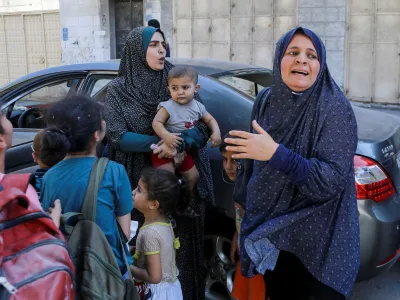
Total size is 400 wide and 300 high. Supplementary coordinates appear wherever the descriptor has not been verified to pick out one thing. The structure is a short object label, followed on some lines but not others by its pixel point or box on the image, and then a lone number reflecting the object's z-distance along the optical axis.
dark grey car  3.00
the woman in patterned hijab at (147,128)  3.03
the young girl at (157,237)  2.73
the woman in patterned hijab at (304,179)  2.02
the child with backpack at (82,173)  2.03
